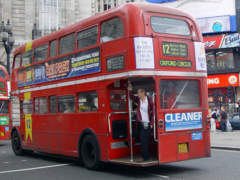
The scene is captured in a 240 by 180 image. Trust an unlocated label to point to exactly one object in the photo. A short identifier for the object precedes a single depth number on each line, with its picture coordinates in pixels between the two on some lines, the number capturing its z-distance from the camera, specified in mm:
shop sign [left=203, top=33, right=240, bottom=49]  43875
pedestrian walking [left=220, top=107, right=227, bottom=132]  24723
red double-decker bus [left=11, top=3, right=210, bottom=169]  9180
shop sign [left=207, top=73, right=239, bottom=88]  43094
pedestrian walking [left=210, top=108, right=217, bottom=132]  24859
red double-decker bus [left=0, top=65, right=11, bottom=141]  19688
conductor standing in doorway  9320
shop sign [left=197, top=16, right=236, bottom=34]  46688
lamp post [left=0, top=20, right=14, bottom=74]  22359
